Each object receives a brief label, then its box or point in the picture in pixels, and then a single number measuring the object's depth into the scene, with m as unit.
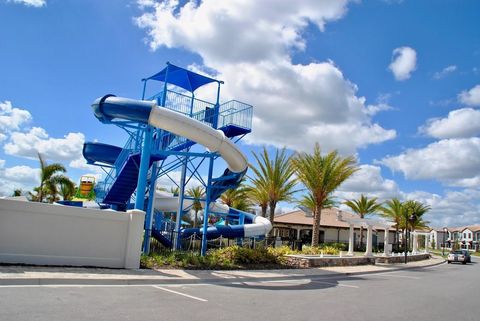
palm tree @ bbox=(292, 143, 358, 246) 33.25
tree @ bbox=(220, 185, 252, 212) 46.24
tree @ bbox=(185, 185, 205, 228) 50.56
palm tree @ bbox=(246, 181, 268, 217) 35.59
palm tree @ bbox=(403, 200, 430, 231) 56.78
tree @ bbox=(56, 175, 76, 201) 40.06
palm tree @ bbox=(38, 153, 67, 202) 38.22
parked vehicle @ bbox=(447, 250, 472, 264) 41.78
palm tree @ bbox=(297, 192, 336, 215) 39.91
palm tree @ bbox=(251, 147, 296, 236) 34.31
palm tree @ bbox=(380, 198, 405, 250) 57.19
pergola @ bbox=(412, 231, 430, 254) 46.02
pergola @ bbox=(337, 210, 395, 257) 29.34
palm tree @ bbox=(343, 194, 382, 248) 52.03
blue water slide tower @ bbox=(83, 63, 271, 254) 16.14
